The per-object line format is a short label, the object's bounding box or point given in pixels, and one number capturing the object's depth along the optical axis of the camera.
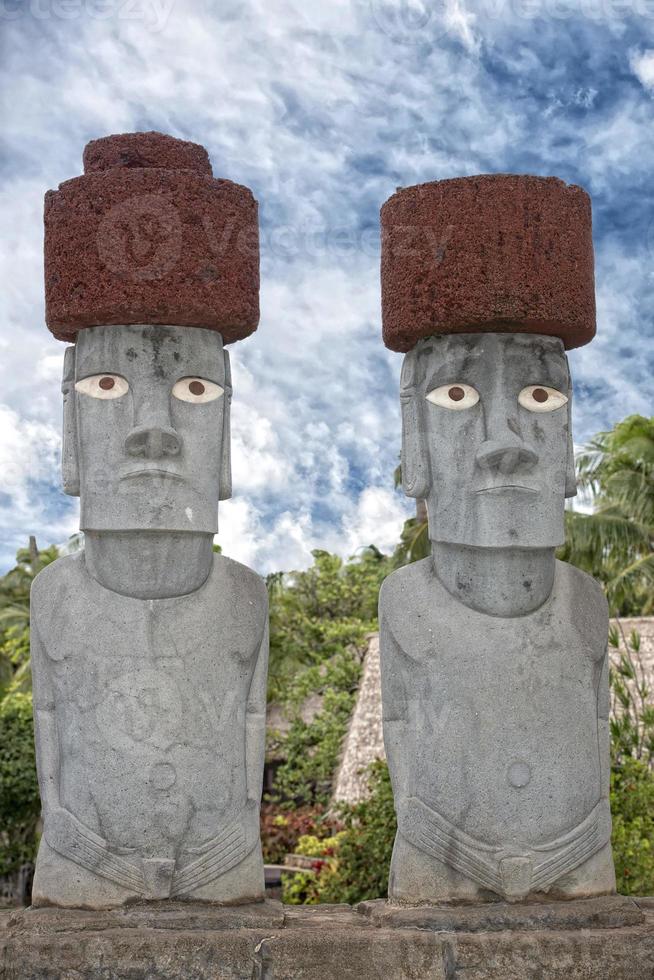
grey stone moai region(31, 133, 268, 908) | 5.24
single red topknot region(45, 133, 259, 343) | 5.37
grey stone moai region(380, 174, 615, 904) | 5.23
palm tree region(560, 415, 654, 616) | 20.58
